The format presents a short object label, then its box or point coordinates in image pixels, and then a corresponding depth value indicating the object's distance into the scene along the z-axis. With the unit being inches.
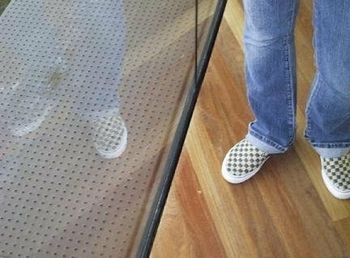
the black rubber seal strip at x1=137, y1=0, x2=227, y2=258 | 33.9
